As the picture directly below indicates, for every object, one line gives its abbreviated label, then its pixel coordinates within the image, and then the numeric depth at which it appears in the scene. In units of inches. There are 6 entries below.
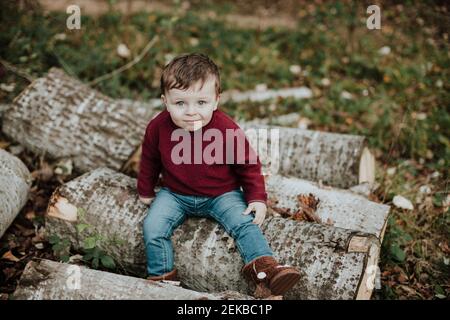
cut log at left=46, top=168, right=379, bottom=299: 89.2
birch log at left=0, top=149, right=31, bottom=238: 109.5
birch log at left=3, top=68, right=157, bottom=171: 134.7
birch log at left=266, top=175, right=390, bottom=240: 111.0
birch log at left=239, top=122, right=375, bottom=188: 131.0
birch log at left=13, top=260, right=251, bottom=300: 83.6
